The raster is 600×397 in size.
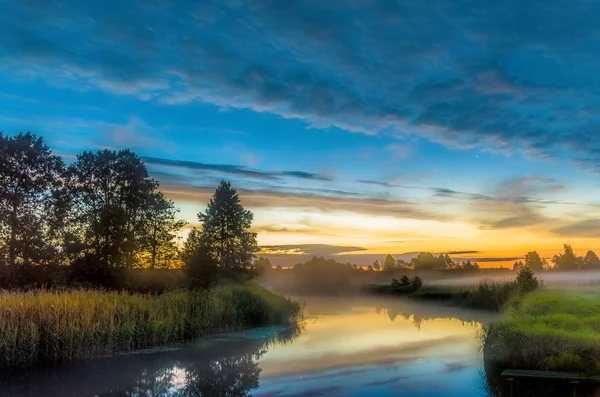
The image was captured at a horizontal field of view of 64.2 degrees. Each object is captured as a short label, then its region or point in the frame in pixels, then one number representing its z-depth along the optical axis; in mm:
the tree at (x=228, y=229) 60812
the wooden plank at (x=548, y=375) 15492
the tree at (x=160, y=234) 51062
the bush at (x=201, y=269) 41759
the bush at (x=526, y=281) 37562
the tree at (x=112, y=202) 44562
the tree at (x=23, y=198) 38000
